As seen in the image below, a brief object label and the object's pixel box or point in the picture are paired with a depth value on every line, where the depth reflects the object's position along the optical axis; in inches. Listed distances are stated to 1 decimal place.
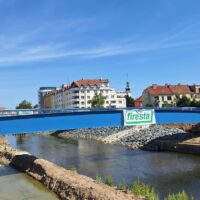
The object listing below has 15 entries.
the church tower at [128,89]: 6178.6
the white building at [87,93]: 5900.6
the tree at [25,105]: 6536.4
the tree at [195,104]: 3641.7
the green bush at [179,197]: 1020.2
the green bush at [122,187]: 1178.8
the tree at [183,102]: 3889.8
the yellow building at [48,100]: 7278.5
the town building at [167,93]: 5055.6
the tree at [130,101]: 5462.6
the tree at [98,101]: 4831.2
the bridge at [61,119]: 1522.9
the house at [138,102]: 5740.2
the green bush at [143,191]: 1068.8
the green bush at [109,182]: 1278.9
